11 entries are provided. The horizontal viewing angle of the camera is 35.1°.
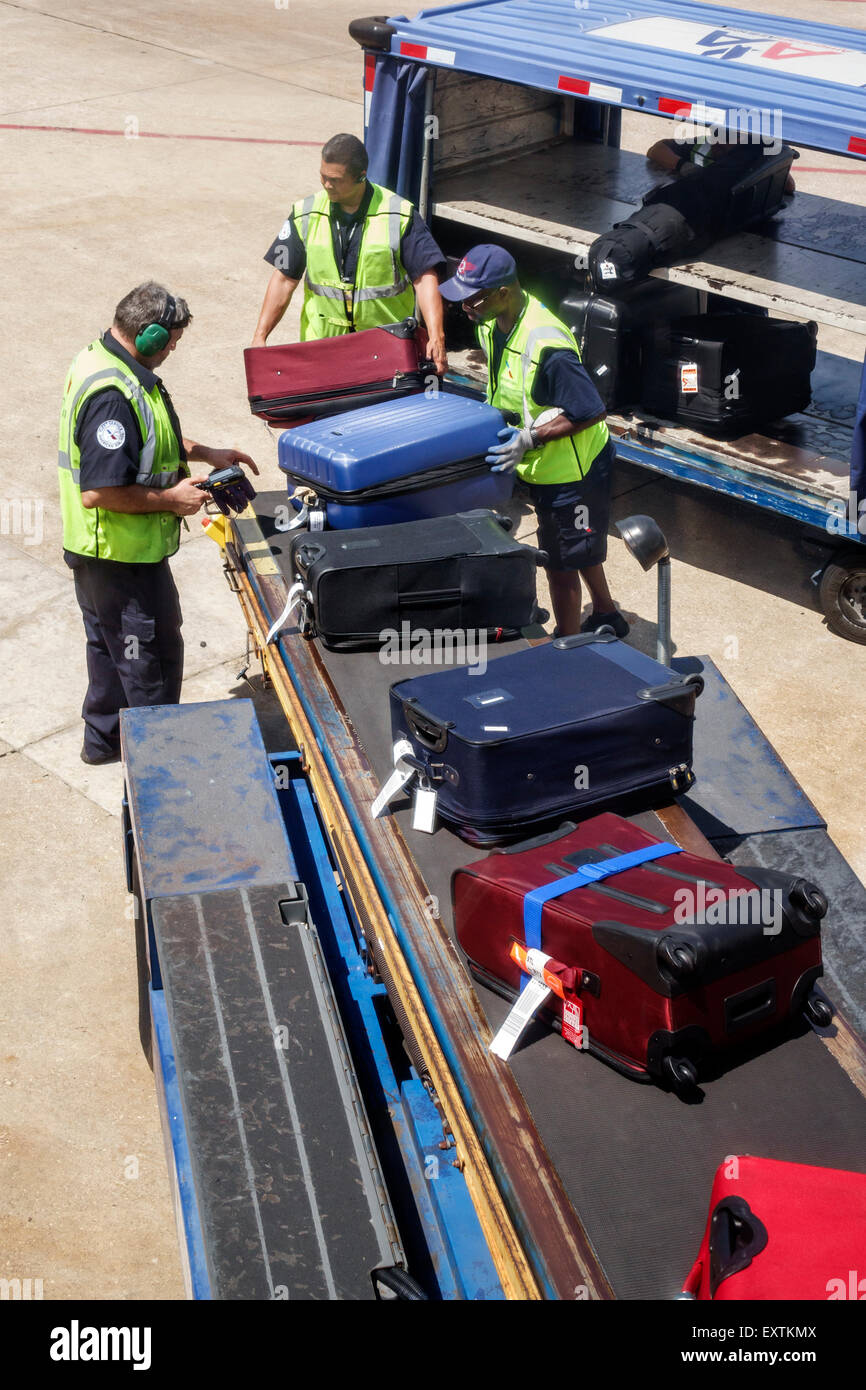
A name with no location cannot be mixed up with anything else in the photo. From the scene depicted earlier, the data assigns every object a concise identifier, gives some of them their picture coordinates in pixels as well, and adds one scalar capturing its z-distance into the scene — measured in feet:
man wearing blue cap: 16.57
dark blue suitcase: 11.30
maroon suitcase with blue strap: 8.86
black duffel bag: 21.22
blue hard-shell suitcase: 15.64
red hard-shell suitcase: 7.50
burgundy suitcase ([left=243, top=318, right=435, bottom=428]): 17.88
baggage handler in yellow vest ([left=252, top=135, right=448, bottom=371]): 19.69
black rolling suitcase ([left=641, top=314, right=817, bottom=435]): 21.77
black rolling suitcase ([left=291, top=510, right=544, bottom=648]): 14.29
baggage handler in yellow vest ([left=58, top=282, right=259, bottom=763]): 15.08
